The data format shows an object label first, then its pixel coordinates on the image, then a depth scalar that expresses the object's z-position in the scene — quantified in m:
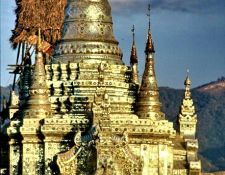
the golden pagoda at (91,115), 44.00
